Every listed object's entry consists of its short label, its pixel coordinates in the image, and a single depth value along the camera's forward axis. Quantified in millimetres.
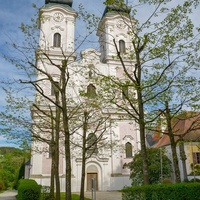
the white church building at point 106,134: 27723
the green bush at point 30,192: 14305
